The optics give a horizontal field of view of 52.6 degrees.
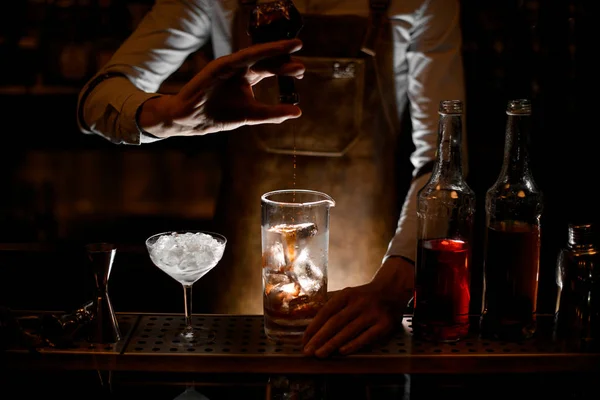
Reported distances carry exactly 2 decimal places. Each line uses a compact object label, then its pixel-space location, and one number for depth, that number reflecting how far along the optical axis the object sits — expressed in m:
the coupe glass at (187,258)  1.20
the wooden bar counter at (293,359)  1.13
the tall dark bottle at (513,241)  1.16
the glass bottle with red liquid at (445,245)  1.15
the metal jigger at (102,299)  1.17
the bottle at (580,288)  1.17
